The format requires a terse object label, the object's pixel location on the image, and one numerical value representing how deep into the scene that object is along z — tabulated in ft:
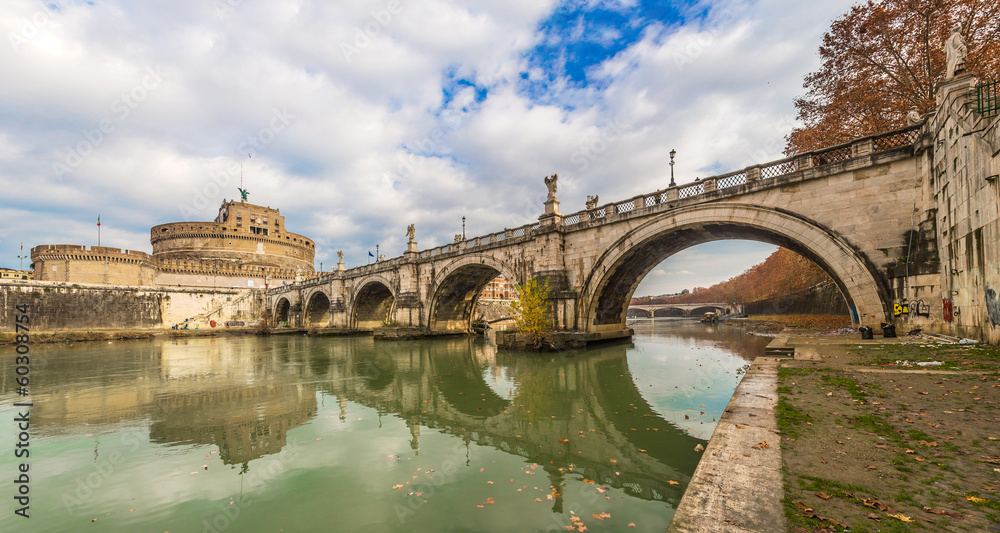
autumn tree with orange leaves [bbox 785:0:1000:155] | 50.06
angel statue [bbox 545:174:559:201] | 70.99
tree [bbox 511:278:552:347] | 64.34
